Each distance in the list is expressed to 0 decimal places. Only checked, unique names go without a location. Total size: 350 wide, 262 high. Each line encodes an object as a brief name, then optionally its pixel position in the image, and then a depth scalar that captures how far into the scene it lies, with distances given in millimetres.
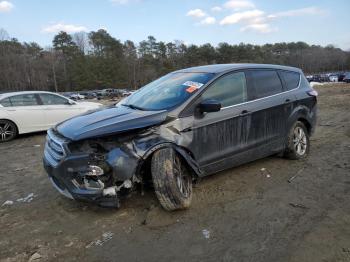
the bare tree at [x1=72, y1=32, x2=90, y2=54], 97188
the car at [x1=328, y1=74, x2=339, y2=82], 63812
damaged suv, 3939
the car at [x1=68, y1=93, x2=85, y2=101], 50588
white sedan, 9812
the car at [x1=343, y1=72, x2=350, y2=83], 36522
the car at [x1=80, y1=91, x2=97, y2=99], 56750
